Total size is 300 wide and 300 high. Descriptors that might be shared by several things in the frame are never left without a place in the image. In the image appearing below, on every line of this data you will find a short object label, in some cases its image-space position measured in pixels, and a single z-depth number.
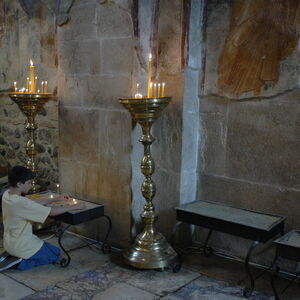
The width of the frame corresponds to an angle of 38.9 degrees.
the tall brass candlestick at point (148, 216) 3.32
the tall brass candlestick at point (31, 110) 4.27
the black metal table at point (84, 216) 3.57
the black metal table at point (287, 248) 2.78
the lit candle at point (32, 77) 4.34
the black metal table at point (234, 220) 3.01
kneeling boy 3.36
